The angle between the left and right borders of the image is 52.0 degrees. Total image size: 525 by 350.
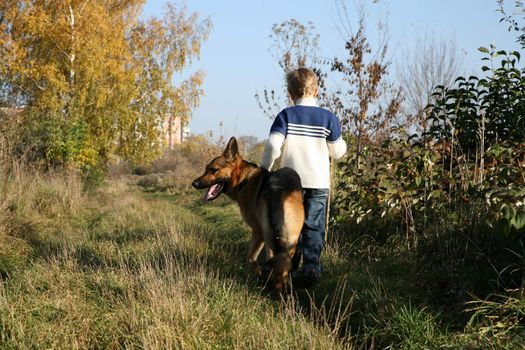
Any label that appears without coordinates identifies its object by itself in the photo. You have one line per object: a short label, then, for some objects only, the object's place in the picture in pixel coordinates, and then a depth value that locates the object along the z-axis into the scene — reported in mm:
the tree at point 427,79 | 21508
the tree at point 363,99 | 7809
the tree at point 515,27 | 5945
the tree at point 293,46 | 10250
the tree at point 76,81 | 16328
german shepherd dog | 4771
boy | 5086
